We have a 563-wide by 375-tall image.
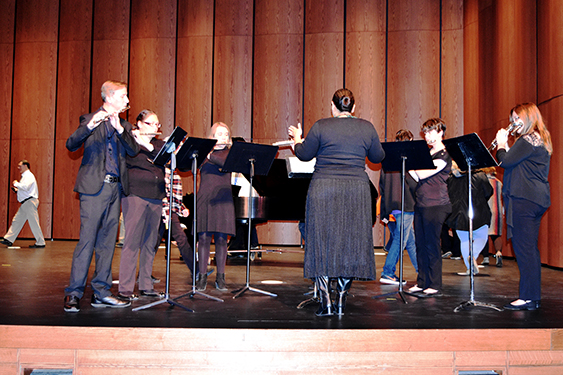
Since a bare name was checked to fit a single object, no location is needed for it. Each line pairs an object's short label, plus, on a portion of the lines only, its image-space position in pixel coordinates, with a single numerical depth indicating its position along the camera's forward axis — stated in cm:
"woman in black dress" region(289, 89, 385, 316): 306
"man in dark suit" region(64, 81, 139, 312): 314
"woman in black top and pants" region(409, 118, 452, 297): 395
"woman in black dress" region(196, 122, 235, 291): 400
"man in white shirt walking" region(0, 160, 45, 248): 845
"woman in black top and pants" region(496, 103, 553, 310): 339
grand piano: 583
